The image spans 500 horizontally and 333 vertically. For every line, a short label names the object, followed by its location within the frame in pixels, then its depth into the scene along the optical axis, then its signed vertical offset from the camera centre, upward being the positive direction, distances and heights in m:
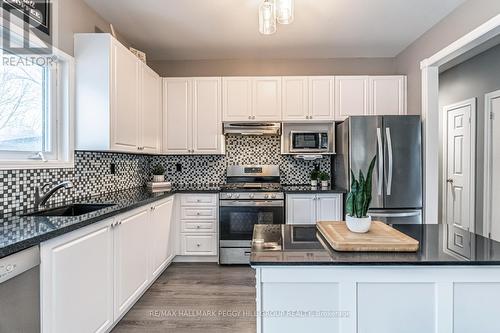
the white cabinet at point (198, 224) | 3.68 -0.72
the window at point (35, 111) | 2.01 +0.39
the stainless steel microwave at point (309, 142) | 3.83 +0.28
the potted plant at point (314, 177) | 3.92 -0.17
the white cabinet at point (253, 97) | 3.87 +0.85
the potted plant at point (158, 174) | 3.82 -0.12
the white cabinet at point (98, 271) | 1.50 -0.68
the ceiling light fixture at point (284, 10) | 2.13 +1.08
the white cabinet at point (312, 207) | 3.61 -0.50
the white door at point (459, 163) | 3.99 +0.03
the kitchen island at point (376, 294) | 1.24 -0.53
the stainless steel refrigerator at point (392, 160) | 3.26 +0.05
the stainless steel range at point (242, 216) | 3.59 -0.60
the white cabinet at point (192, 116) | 3.89 +0.62
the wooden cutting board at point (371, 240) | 1.30 -0.34
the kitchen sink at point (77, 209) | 2.22 -0.34
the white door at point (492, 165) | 3.57 +0.00
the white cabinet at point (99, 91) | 2.53 +0.61
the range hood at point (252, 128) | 3.88 +0.46
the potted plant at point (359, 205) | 1.44 -0.19
